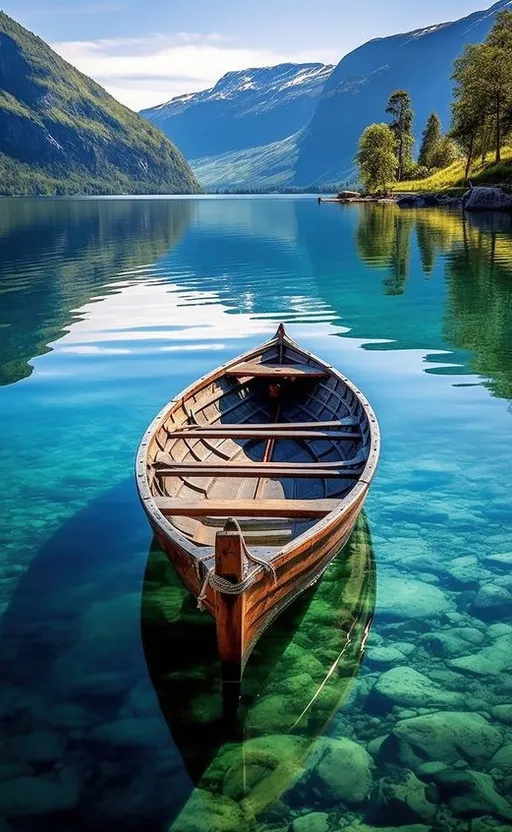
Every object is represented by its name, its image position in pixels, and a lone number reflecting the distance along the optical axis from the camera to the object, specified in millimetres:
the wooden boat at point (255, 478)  7371
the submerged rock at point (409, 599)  9516
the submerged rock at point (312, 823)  6345
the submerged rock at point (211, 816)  6410
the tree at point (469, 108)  88062
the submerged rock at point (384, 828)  6332
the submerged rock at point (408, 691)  7867
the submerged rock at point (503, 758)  6965
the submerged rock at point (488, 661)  8312
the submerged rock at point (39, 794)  6648
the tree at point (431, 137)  136250
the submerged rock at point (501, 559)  10539
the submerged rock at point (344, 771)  6684
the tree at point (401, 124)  134125
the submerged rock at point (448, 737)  7129
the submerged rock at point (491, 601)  9406
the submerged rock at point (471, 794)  6491
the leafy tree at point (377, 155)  116500
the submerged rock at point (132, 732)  7410
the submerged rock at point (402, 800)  6465
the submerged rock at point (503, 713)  7547
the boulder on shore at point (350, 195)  140725
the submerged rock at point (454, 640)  8719
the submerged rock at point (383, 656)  8531
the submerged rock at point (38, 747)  7230
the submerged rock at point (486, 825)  6309
